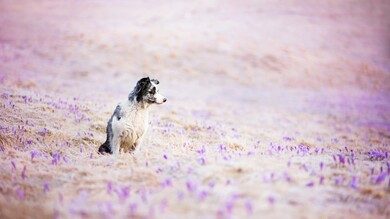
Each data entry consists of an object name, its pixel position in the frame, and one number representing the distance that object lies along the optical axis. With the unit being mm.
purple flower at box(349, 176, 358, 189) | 11241
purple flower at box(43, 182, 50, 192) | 11922
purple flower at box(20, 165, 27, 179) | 12937
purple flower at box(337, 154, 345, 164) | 14141
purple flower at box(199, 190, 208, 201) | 10027
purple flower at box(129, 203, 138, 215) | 9331
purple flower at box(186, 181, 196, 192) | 10701
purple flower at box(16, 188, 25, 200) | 11132
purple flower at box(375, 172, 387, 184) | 11791
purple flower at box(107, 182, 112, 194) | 11297
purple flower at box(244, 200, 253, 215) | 9047
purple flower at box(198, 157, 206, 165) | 14004
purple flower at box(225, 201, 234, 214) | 9062
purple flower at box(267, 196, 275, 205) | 9508
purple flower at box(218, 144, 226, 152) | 19125
